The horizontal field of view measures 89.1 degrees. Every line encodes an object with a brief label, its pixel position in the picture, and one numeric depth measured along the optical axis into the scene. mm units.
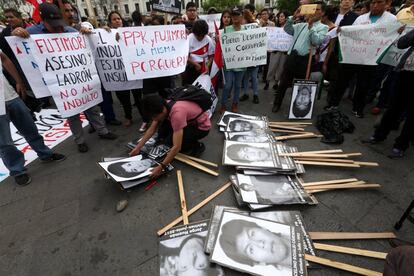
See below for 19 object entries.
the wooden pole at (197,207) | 2075
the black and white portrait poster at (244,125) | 3644
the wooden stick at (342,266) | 1633
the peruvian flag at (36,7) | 2639
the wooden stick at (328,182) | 2525
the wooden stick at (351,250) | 1772
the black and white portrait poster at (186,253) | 1700
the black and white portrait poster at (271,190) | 2246
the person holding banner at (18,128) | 2539
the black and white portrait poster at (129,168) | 2406
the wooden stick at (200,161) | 2963
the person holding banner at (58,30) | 2537
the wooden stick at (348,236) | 1942
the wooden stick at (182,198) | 2180
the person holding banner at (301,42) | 3535
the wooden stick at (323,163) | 2818
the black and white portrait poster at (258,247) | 1646
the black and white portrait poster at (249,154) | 2727
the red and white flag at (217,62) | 4012
